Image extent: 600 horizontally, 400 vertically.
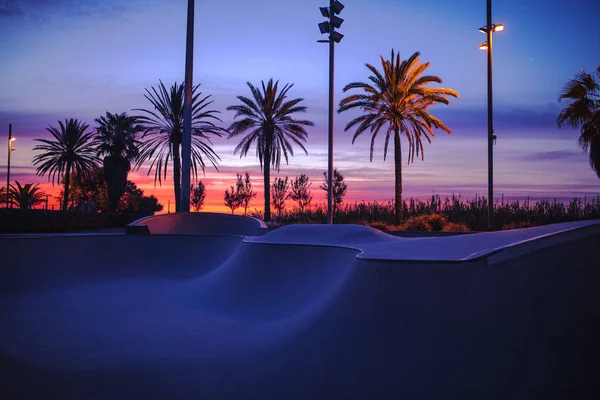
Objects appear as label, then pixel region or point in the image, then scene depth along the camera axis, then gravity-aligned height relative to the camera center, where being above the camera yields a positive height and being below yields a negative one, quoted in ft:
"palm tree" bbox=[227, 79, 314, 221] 98.99 +18.97
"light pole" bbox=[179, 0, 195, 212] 52.24 +11.47
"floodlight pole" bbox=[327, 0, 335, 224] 57.06 +12.76
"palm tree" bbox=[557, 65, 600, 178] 69.62 +16.25
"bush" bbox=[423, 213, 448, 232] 69.41 -1.00
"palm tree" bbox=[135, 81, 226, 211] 92.89 +16.76
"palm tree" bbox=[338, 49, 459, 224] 81.15 +19.96
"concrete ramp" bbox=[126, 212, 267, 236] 50.65 -1.23
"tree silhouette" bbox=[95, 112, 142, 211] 135.44 +19.31
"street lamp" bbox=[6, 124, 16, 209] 112.57 +16.02
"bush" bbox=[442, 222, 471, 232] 67.30 -1.69
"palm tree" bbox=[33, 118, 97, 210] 127.54 +17.35
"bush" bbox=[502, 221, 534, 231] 63.82 -1.21
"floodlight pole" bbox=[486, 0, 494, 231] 56.44 +11.18
